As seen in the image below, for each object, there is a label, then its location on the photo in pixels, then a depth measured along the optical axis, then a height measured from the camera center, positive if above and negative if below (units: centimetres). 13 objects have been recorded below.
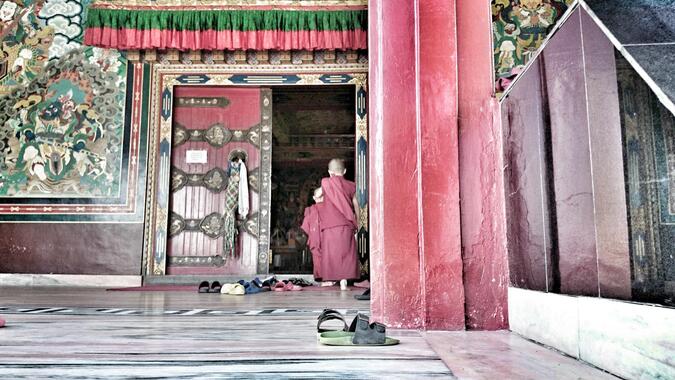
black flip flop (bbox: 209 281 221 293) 414 -42
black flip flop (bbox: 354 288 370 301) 315 -38
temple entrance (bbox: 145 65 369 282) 572 +75
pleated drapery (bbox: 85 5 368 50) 557 +222
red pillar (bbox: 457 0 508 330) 150 +17
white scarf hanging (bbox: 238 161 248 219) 576 +49
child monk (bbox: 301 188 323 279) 545 +6
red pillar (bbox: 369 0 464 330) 150 +18
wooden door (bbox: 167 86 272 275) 576 +69
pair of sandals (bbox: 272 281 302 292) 445 -45
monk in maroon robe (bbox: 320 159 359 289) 532 +2
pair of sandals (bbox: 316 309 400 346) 121 -24
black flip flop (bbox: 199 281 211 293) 405 -40
